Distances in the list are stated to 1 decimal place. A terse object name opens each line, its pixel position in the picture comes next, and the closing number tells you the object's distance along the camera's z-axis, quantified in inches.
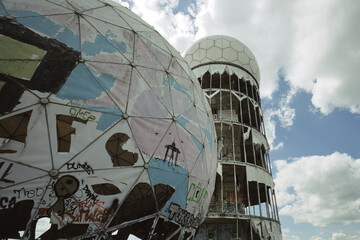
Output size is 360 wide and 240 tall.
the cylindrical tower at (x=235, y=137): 552.1
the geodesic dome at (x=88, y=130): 121.8
